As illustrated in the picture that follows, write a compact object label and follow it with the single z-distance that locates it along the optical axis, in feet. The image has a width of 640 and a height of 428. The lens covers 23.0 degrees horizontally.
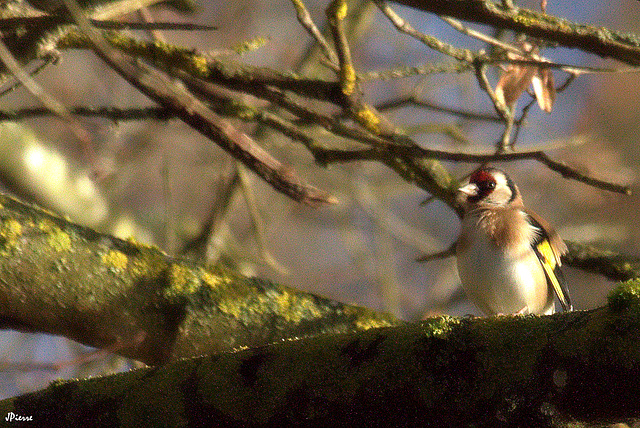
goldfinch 23.90
